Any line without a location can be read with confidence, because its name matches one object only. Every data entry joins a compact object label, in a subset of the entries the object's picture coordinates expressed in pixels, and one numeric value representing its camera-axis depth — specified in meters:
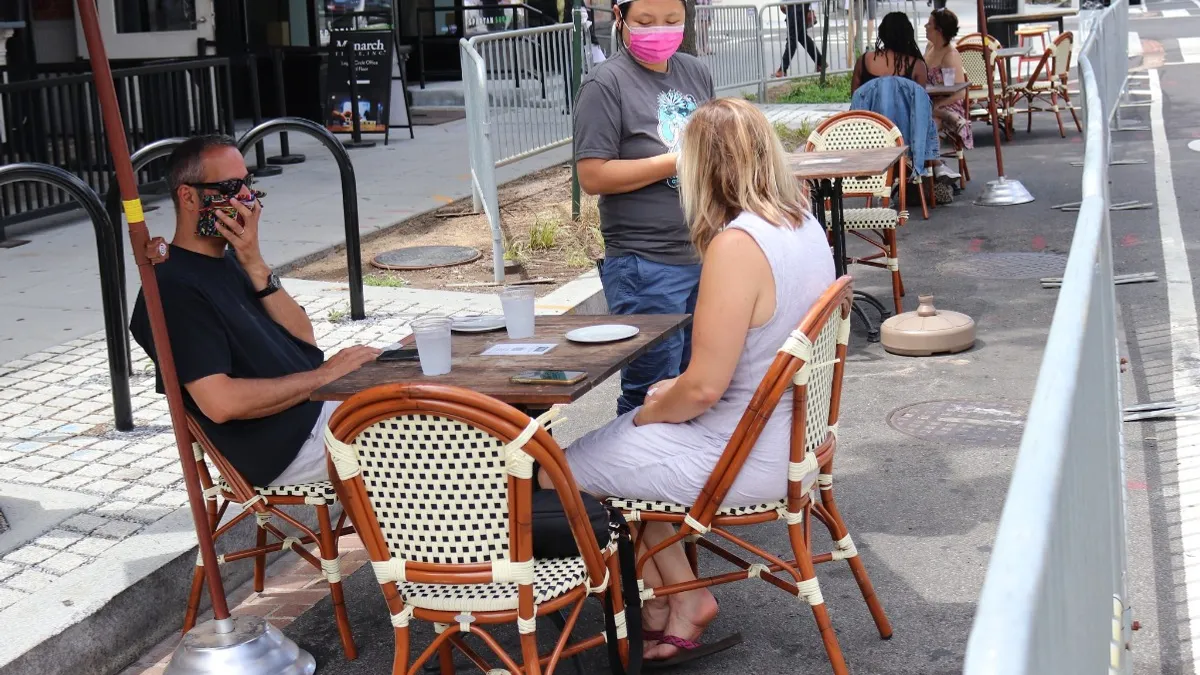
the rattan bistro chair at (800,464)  3.43
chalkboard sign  14.27
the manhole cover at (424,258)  9.05
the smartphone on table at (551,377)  3.49
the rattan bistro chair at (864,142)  7.89
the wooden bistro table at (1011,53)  13.95
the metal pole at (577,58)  10.14
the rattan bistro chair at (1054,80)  14.29
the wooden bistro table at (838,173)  6.86
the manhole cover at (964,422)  5.74
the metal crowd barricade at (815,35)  19.39
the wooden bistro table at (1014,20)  17.16
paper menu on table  3.89
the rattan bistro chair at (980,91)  13.77
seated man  3.82
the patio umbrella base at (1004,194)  11.08
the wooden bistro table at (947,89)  11.62
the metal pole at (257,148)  12.64
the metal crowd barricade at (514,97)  9.02
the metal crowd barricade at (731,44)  16.45
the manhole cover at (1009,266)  8.76
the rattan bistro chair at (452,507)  3.00
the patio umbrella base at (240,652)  3.70
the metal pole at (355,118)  14.05
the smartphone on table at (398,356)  3.99
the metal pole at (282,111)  13.27
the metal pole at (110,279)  5.09
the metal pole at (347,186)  6.41
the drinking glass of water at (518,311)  4.08
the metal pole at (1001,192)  11.09
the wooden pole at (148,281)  3.43
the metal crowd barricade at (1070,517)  1.20
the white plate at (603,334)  3.97
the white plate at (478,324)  4.28
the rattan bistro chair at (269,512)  3.86
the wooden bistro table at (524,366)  3.45
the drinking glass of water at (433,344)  3.64
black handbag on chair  3.37
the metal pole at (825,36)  19.12
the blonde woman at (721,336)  3.58
